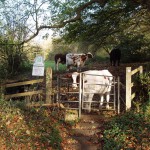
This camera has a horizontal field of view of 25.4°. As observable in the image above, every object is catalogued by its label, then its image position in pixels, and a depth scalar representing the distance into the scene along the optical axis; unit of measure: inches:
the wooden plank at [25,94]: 466.9
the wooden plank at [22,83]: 469.4
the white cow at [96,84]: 486.6
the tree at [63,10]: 593.9
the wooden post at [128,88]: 462.0
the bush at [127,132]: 356.3
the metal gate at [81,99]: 471.9
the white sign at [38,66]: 459.8
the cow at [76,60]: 991.0
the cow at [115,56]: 1014.4
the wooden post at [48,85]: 470.0
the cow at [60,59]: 1078.1
